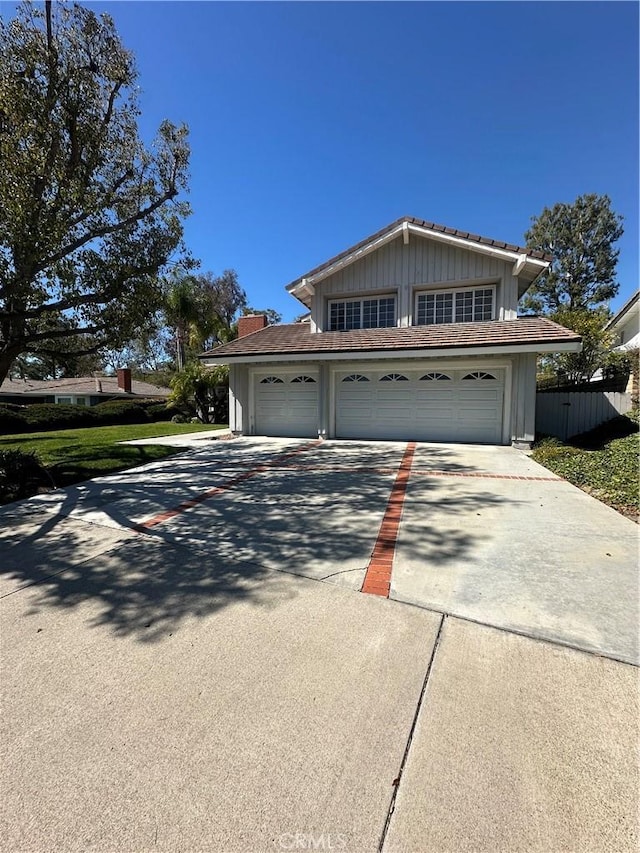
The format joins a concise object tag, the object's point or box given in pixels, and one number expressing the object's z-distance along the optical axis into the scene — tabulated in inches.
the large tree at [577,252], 1247.5
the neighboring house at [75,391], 1405.0
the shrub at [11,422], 792.3
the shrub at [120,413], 949.8
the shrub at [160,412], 1059.9
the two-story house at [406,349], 446.0
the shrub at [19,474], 269.4
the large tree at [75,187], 244.8
